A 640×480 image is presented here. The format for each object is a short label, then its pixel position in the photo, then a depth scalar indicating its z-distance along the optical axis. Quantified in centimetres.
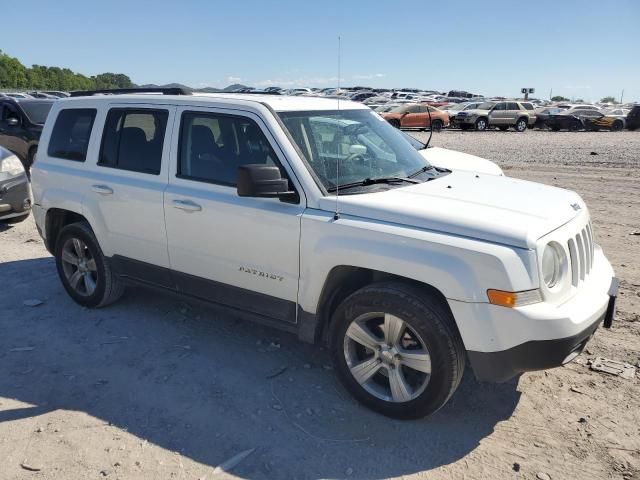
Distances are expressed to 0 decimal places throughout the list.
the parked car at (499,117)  3008
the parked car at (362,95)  5007
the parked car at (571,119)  3017
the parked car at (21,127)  1235
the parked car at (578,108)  3120
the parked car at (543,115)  3131
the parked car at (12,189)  791
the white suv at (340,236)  302
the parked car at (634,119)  2927
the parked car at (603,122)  2998
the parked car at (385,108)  3183
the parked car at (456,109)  3077
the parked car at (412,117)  2808
